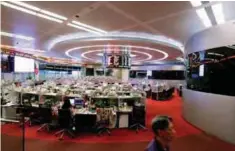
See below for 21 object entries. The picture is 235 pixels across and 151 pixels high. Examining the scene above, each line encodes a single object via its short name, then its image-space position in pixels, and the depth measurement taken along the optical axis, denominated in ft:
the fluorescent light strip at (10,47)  27.56
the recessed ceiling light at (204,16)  11.98
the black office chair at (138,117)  16.26
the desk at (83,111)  14.30
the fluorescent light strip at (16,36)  19.19
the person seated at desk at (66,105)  14.33
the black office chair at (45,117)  14.90
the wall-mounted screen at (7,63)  26.48
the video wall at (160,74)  50.77
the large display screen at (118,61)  26.37
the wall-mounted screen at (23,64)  28.47
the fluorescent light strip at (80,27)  15.46
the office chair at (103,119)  15.21
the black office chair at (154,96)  35.83
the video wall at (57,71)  52.23
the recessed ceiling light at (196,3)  10.49
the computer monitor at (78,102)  16.49
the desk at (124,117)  16.09
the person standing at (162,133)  4.12
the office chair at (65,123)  13.78
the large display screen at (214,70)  12.60
